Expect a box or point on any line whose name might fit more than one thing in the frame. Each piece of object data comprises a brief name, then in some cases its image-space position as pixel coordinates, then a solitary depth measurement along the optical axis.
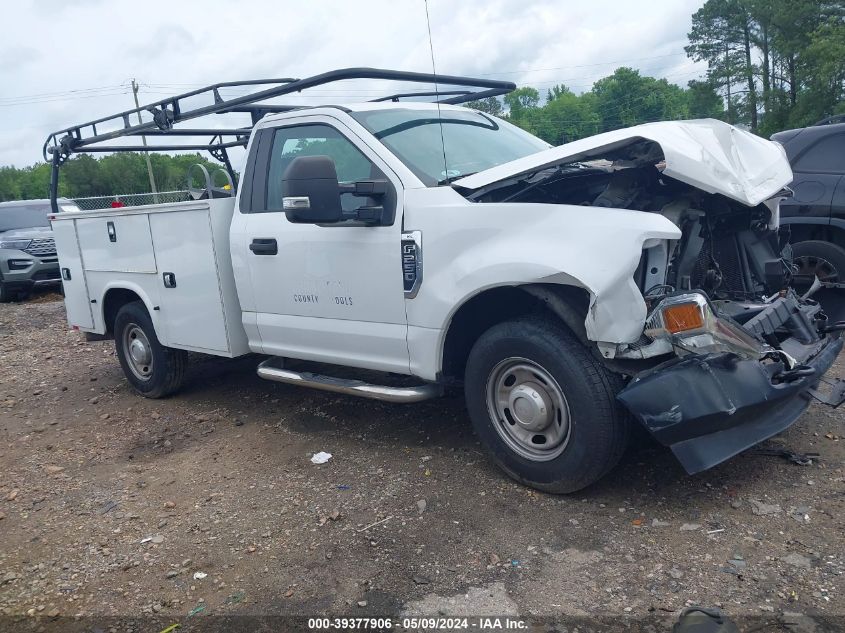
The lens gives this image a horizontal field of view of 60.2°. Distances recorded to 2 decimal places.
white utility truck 3.29
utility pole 7.35
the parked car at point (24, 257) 13.40
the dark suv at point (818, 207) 6.37
